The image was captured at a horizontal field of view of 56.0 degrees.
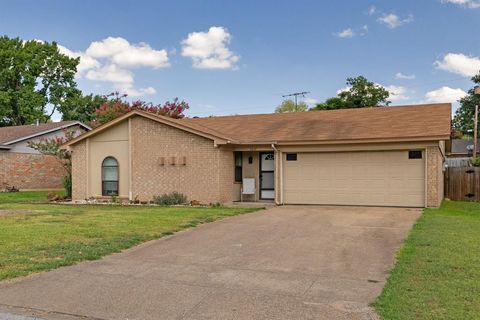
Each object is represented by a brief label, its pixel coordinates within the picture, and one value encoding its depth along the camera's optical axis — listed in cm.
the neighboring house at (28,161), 2733
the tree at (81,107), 4853
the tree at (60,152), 2131
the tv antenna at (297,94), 4862
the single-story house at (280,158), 1570
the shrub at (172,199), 1750
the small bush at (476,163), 2425
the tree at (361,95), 4622
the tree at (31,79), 4659
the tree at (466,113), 5322
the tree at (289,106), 6450
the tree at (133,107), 2619
